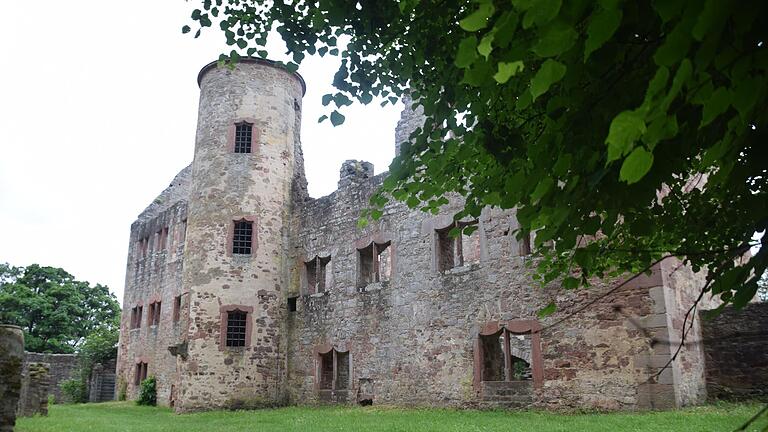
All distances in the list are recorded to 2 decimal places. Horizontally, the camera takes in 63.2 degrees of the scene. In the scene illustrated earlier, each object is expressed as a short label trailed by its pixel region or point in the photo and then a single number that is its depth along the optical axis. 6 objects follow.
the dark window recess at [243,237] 19.61
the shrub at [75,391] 27.15
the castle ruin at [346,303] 12.34
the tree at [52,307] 42.06
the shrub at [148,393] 22.58
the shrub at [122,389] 25.52
